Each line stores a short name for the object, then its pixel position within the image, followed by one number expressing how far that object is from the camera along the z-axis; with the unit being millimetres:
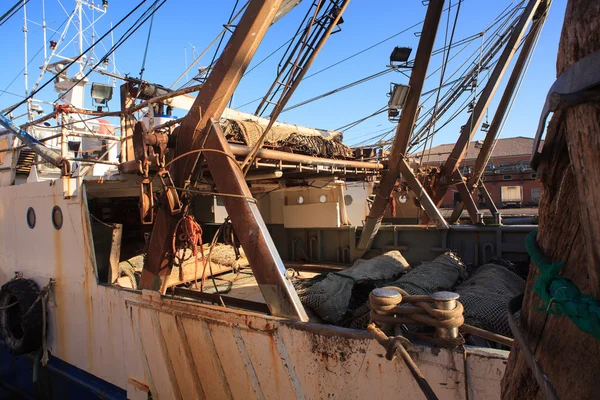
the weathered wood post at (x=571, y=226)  1011
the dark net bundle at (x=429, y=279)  3557
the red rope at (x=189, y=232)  3713
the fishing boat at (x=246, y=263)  2668
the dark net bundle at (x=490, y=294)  2975
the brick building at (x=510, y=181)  26917
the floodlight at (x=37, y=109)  8991
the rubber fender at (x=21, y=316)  5242
